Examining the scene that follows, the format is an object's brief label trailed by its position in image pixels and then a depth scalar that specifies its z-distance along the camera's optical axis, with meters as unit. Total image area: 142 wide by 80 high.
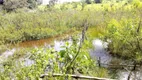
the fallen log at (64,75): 2.07
